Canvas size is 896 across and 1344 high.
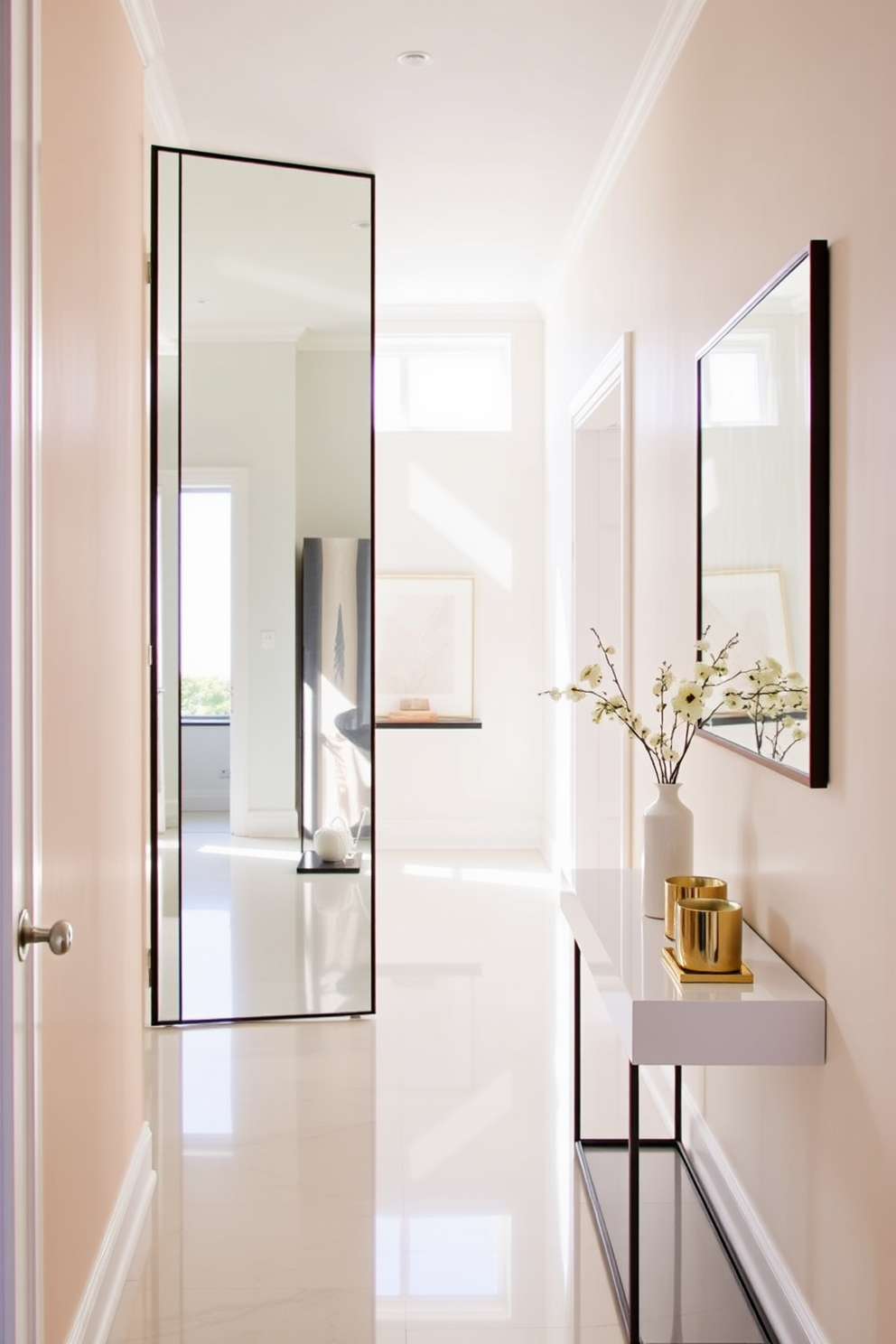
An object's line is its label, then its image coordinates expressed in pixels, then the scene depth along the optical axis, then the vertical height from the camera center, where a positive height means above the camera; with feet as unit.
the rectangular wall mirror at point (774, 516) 6.47 +0.89
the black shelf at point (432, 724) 20.77 -1.26
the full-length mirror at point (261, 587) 11.60 +0.69
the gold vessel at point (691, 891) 7.69 -1.58
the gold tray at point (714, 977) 6.88 -1.93
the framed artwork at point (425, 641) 21.09 +0.23
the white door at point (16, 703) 5.02 -0.22
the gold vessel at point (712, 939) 6.97 -1.72
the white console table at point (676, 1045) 6.58 -2.23
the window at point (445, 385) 21.20 +4.96
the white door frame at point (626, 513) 12.51 +1.53
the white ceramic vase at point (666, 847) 8.63 -1.44
